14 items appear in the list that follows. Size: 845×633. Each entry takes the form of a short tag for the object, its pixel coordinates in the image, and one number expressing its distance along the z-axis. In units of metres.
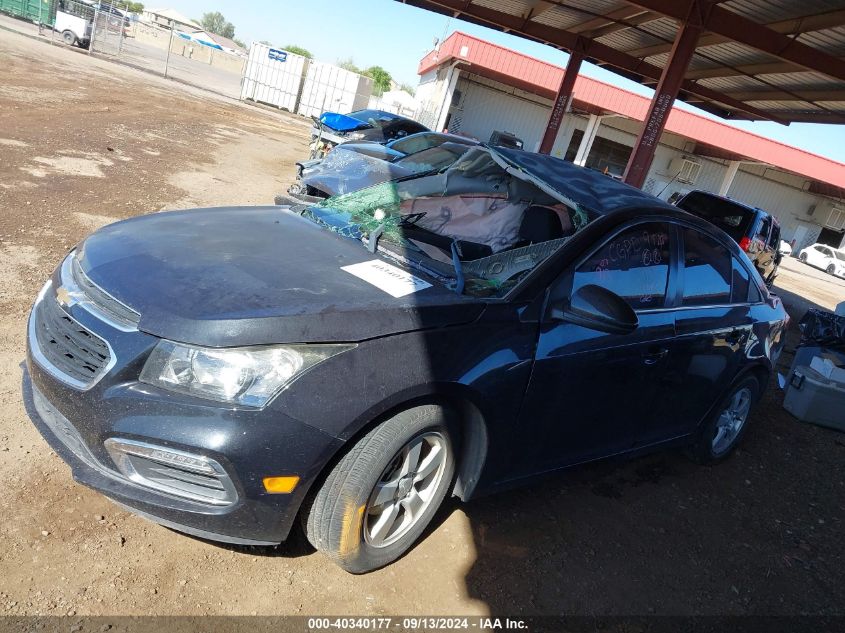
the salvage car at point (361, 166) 6.23
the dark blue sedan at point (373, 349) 2.10
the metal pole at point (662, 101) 11.24
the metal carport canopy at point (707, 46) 10.73
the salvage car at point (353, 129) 11.80
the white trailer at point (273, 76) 30.61
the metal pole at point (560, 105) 17.66
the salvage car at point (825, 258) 32.09
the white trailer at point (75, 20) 29.48
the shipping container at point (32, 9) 33.15
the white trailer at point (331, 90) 30.33
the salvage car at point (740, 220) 11.64
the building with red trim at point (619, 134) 26.83
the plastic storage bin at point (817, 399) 5.56
